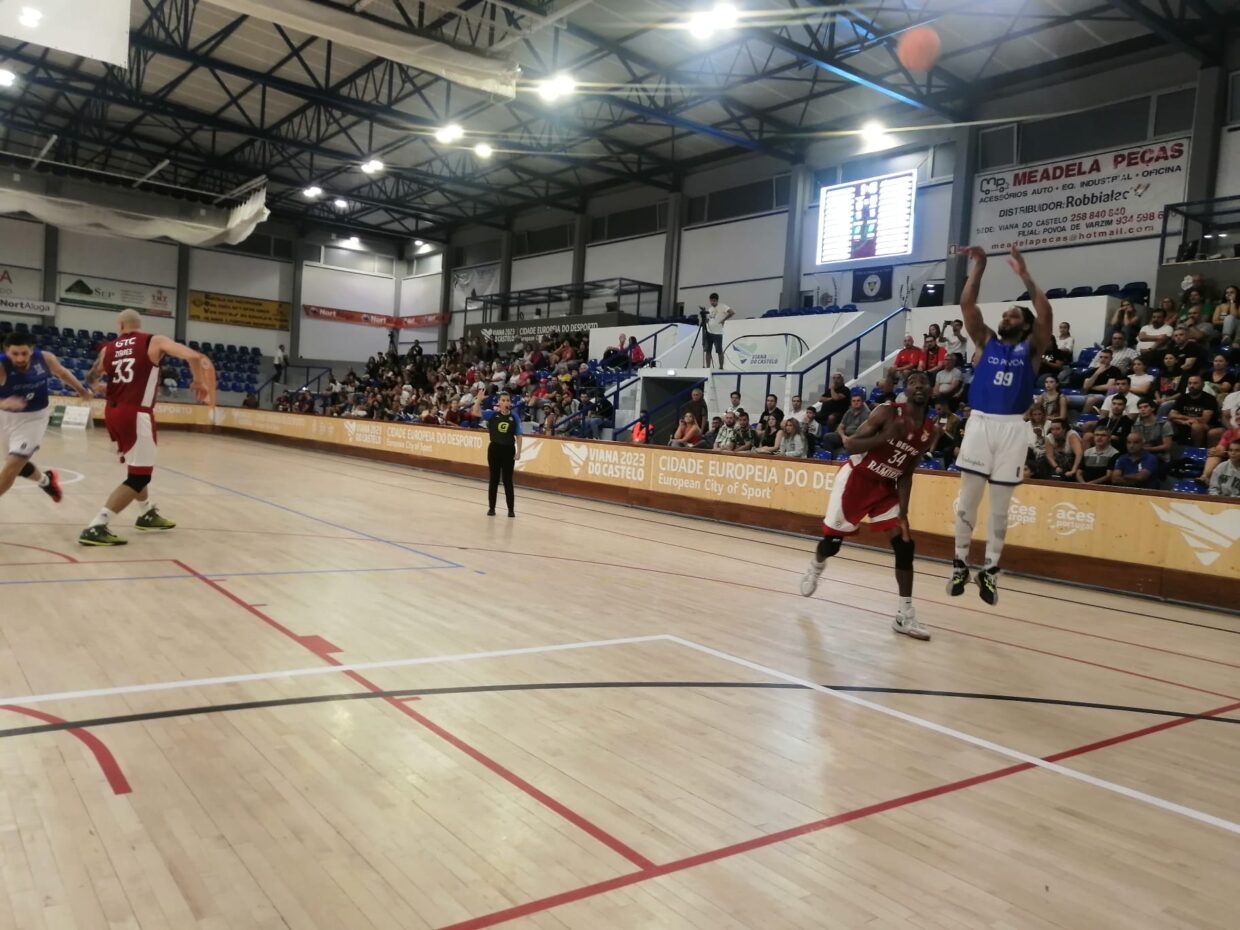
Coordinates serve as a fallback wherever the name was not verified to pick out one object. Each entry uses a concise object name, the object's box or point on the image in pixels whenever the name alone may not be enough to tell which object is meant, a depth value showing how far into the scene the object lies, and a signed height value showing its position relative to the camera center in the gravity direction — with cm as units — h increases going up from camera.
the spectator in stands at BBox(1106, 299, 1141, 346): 1418 +223
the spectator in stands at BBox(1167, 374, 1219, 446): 1106 +62
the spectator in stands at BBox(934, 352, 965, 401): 1334 +100
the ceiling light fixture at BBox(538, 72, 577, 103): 1614 +616
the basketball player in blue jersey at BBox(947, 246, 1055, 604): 583 +27
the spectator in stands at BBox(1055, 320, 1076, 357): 1446 +191
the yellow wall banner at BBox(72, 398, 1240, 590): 878 -78
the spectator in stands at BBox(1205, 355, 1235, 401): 1141 +109
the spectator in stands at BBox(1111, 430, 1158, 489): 1014 -11
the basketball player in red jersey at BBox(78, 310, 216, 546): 786 -17
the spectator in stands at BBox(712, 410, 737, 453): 1533 -11
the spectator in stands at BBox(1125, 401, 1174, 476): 1043 +31
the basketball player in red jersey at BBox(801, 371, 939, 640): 638 -25
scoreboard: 2067 +541
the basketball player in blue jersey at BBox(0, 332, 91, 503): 784 -21
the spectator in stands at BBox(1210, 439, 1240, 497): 912 -12
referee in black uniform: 1212 -47
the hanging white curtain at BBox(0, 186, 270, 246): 2406 +473
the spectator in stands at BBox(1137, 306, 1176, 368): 1294 +185
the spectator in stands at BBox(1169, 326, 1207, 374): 1199 +156
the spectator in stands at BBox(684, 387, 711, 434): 1741 +39
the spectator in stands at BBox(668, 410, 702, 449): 1644 -15
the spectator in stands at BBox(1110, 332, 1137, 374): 1309 +157
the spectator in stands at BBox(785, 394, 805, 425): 1514 +41
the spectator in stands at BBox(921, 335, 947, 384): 1489 +152
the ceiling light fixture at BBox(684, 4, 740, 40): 1352 +637
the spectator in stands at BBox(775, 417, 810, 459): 1377 -12
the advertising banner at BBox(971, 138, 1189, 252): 1780 +560
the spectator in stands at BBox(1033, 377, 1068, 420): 1215 +71
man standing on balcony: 2067 +241
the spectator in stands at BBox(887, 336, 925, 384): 1465 +145
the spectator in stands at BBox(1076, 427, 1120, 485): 1053 -4
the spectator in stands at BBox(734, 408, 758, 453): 1505 -12
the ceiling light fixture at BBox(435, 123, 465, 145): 2039 +648
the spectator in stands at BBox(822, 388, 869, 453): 1340 +38
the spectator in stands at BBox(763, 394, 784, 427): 1488 +37
